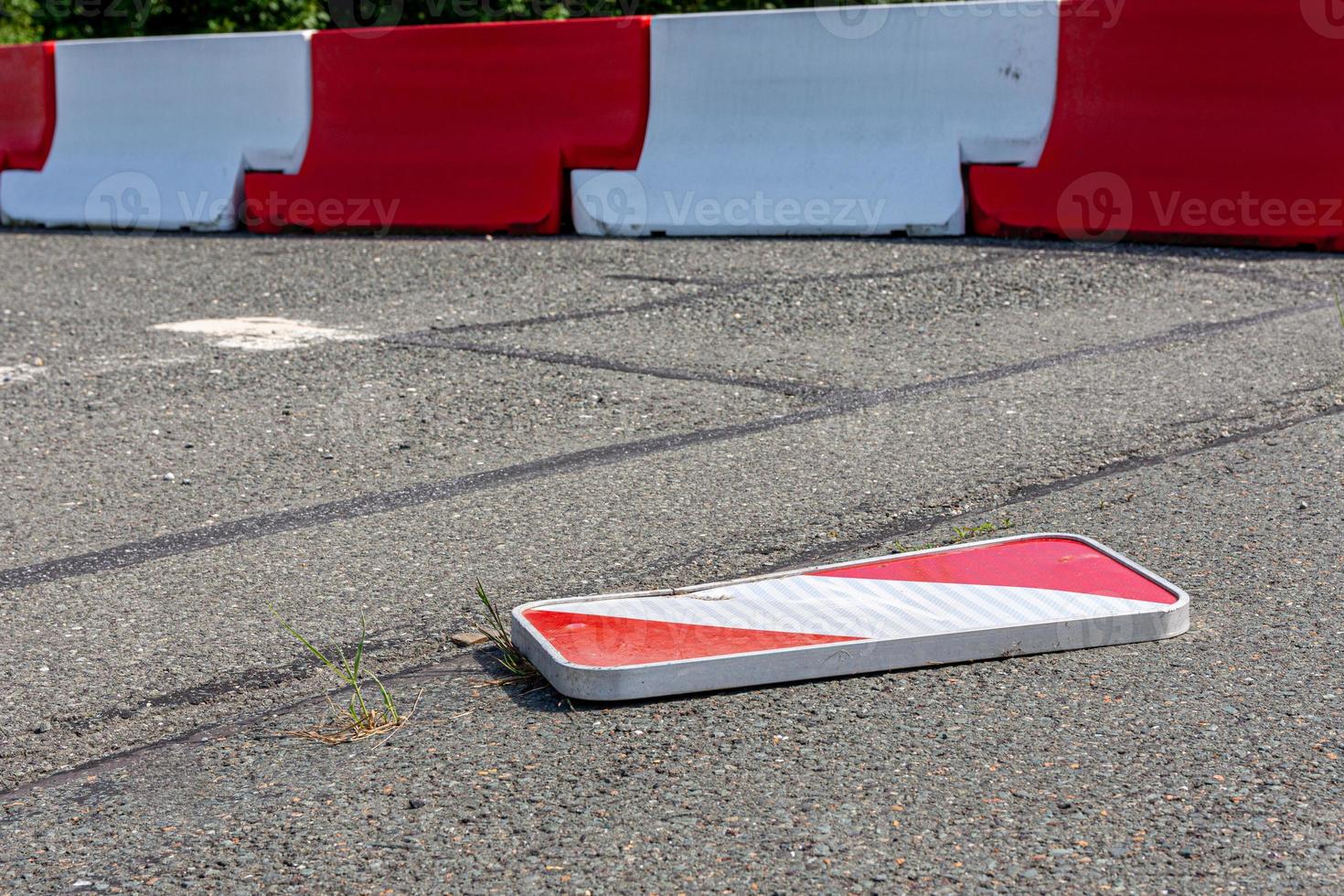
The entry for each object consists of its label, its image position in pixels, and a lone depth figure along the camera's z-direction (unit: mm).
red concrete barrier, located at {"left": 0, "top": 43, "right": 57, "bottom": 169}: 10406
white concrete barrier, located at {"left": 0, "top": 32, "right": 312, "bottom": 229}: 9633
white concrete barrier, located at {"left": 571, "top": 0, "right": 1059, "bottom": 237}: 8172
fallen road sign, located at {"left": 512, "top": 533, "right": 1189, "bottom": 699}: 2750
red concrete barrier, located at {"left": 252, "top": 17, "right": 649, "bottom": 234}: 8938
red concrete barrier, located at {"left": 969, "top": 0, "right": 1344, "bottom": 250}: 7336
